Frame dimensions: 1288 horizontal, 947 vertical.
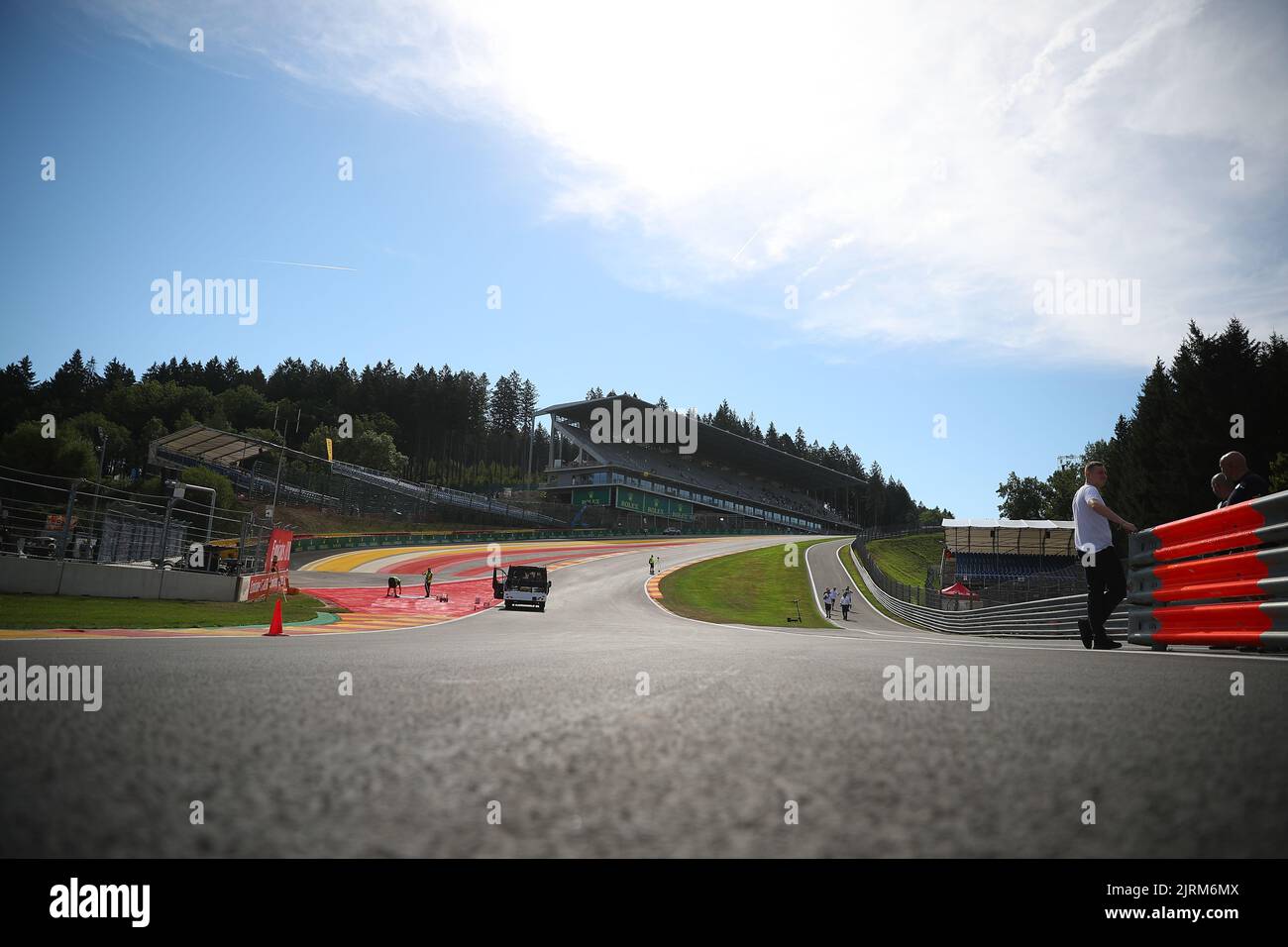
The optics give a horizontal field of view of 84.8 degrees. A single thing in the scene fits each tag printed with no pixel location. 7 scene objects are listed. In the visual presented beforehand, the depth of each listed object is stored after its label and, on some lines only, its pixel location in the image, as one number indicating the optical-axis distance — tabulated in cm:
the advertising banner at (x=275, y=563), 2450
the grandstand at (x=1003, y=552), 7125
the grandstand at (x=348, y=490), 7194
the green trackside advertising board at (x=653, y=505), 10316
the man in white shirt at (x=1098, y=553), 745
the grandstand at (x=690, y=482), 10344
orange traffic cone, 1122
